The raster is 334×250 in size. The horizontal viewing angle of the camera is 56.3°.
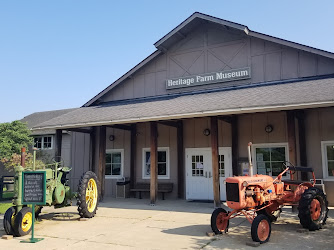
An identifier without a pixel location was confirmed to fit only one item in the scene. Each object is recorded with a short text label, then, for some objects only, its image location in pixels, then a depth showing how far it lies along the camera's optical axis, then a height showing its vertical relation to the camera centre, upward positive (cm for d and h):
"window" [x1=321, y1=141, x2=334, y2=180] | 995 -6
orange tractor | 591 -92
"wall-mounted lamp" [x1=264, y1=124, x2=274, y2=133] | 1076 +99
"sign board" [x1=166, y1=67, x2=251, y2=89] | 1178 +313
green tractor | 654 -98
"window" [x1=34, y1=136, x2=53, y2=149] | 1861 +104
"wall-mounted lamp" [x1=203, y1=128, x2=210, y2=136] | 1188 +97
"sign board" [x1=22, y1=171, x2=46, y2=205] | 651 -59
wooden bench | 1212 -118
